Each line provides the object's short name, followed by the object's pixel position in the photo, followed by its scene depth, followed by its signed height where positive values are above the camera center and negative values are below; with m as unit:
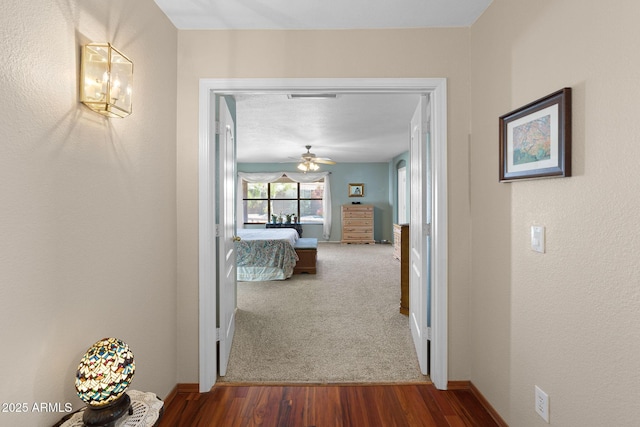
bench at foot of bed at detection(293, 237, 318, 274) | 5.75 -0.81
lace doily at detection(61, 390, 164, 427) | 1.15 -0.73
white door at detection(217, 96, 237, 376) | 2.41 -0.16
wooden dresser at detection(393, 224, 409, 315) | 3.73 -0.66
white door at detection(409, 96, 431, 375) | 2.44 -0.13
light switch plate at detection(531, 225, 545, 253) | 1.55 -0.12
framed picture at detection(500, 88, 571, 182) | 1.37 +0.35
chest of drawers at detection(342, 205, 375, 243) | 9.51 -0.28
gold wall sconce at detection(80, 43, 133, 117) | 1.30 +0.54
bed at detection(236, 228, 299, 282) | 5.31 -0.74
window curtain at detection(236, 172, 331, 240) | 9.71 +0.98
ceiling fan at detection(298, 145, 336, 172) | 6.77 +1.05
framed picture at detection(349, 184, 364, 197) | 9.80 +0.67
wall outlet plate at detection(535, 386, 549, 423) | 1.53 -0.88
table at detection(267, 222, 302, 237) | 9.36 -0.35
